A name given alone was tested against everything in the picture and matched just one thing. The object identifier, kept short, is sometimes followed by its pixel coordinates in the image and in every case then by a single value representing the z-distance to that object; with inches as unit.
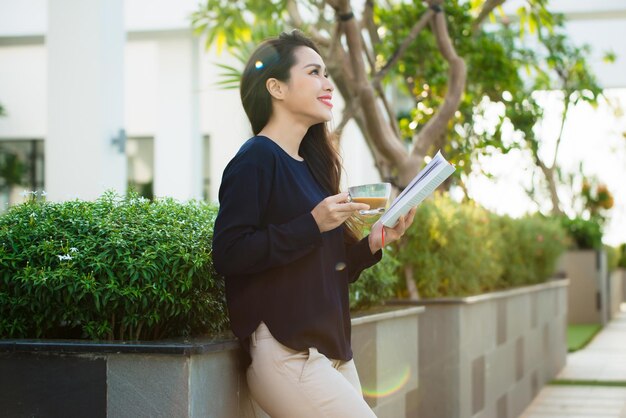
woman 100.6
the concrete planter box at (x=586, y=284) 670.5
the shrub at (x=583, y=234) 670.5
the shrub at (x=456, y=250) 230.4
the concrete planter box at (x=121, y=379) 102.6
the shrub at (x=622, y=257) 1049.8
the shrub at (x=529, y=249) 325.7
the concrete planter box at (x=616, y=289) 787.4
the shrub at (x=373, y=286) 173.9
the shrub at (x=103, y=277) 113.7
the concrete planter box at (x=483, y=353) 209.8
